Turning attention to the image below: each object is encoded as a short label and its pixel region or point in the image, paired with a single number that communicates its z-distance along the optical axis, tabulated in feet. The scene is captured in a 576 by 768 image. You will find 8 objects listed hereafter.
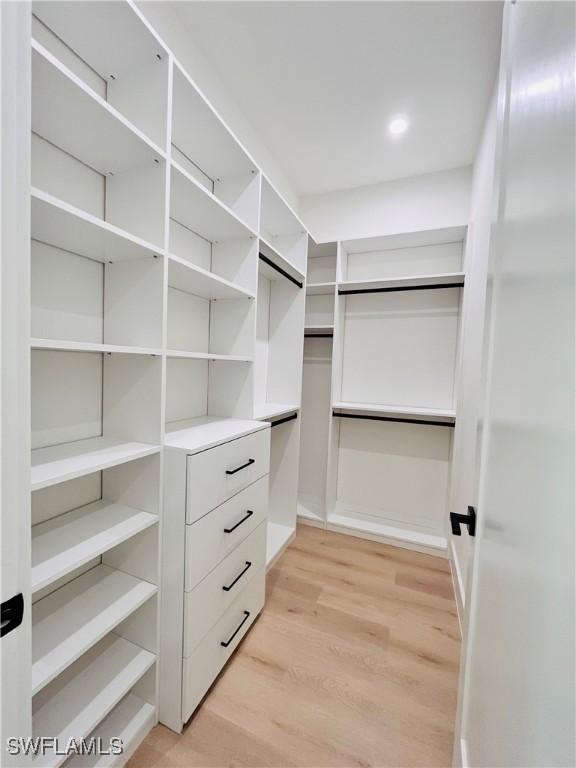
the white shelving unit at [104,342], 2.91
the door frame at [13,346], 1.55
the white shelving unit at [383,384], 8.09
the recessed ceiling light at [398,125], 6.46
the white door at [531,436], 1.22
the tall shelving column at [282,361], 7.66
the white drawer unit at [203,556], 3.70
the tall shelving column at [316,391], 9.11
